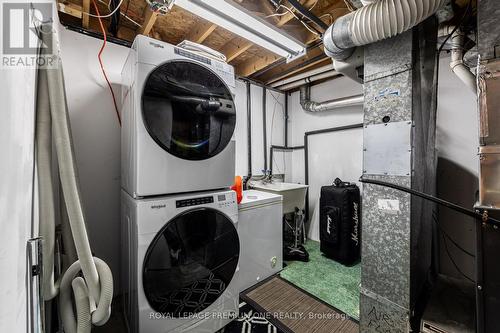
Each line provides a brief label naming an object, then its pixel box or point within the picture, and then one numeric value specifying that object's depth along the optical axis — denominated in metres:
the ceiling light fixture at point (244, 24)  1.37
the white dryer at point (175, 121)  1.12
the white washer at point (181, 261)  1.10
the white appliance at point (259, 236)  1.86
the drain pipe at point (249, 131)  2.92
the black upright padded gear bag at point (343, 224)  2.38
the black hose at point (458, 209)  0.80
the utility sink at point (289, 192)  2.56
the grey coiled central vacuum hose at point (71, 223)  0.76
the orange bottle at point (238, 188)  1.92
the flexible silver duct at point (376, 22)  1.00
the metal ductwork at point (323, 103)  2.53
